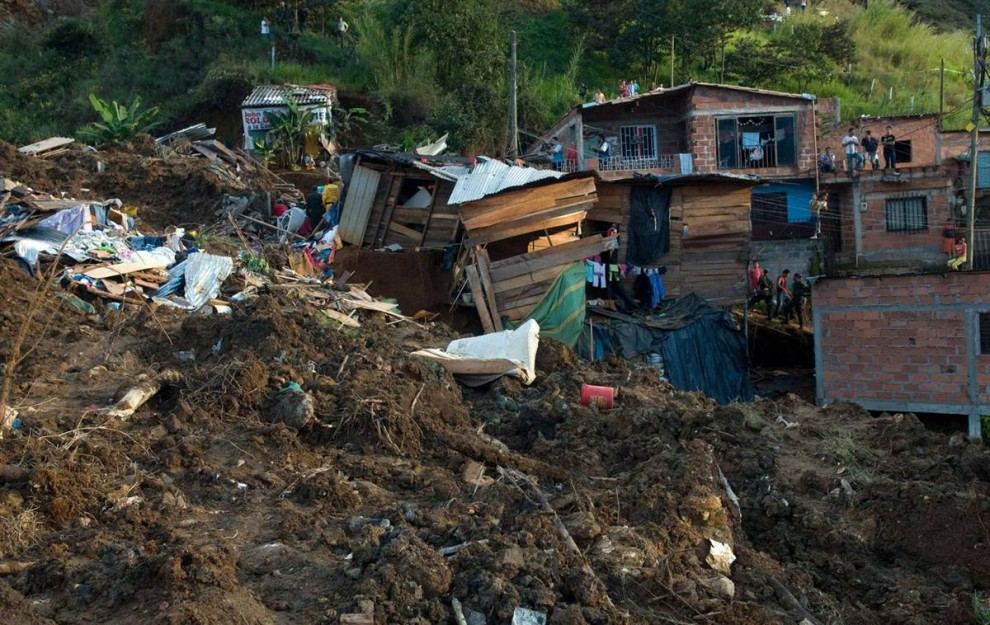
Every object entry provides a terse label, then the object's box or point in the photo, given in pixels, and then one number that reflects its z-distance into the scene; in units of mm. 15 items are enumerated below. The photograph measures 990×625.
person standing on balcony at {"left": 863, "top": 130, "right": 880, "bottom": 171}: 26875
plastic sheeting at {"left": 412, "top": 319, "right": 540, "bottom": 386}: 10102
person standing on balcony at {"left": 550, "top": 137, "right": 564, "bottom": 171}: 24719
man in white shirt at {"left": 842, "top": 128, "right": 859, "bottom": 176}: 26406
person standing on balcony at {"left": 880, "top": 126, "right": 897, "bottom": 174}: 26953
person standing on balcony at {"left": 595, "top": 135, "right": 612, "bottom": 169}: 25922
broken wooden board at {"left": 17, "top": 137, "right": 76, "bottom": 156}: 20378
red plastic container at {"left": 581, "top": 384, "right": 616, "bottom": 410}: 9742
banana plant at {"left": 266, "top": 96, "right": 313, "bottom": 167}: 24688
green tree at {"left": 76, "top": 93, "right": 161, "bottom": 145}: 23672
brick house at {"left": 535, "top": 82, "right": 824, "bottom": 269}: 26266
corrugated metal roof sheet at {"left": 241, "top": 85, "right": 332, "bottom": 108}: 26969
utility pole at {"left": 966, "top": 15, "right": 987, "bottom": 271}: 21156
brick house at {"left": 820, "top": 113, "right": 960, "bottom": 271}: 26594
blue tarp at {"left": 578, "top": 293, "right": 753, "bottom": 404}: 17047
